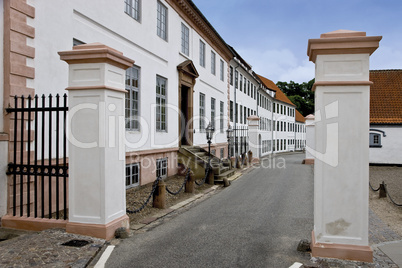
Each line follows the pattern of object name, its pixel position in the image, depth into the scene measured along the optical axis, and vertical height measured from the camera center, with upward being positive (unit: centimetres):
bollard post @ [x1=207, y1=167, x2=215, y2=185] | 1334 -175
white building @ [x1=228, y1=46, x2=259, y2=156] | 2631 +366
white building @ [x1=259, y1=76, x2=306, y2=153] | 5059 +175
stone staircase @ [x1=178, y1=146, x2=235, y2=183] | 1395 -124
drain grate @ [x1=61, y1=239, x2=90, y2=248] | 512 -170
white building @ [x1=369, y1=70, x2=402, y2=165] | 2464 +59
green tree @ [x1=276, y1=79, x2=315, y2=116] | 7488 +948
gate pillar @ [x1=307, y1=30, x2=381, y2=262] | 471 -16
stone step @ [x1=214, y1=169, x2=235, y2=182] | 1370 -178
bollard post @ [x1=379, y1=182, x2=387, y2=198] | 1102 -190
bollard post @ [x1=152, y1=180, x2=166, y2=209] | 845 -158
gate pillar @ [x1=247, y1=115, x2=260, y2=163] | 2373 -11
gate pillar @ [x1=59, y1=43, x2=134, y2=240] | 547 -5
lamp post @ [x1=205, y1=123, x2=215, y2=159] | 1494 +15
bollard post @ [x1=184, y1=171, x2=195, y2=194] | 1102 -168
